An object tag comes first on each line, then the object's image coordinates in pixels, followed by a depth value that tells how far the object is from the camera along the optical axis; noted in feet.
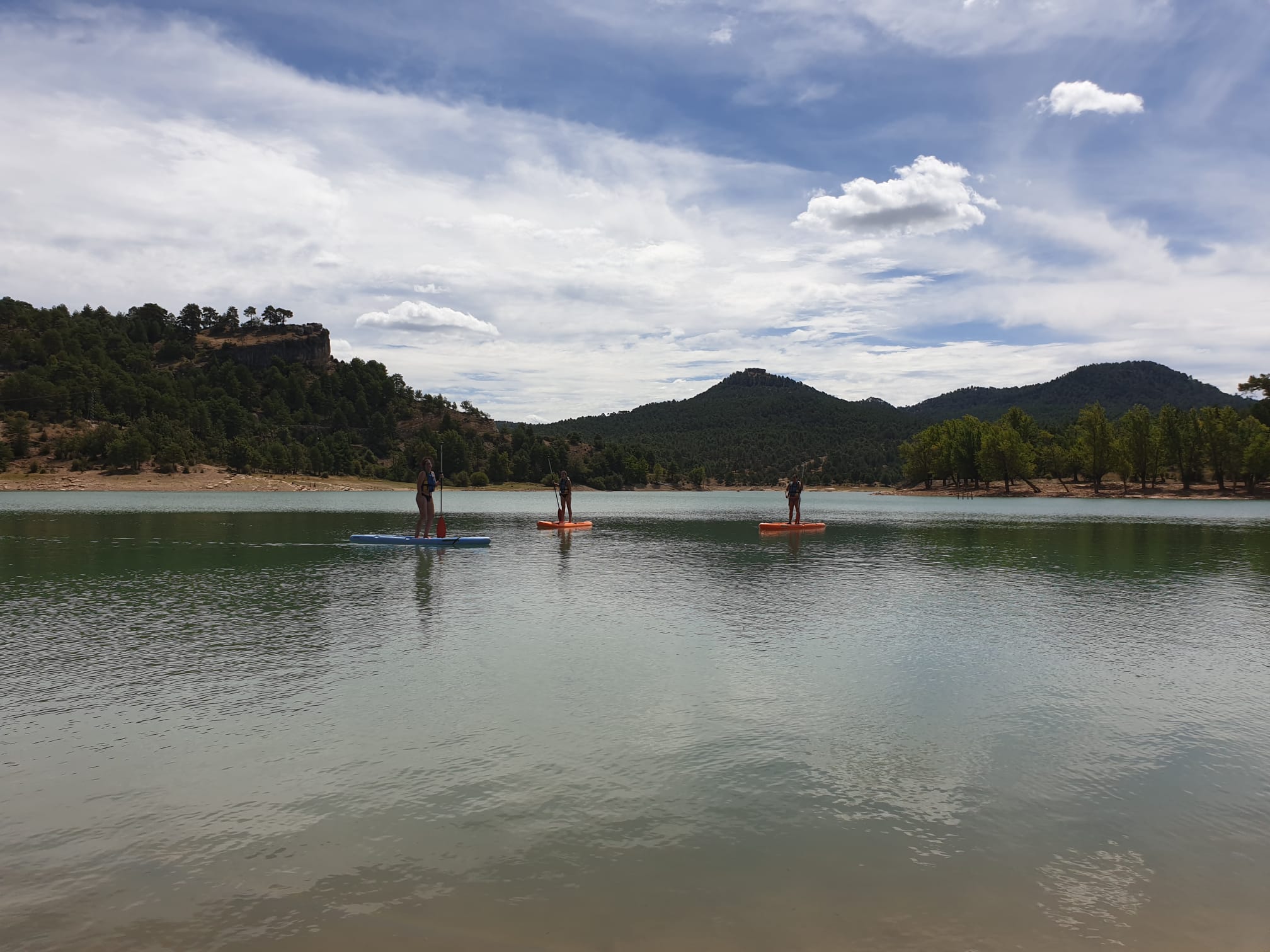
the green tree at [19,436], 485.15
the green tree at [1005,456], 500.33
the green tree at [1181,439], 446.19
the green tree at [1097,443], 469.57
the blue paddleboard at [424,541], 132.36
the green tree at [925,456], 576.61
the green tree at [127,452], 491.72
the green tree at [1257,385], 533.55
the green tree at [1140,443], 451.12
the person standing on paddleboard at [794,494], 177.17
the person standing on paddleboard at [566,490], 185.16
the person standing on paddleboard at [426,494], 128.57
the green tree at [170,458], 508.53
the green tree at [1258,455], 417.08
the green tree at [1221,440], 428.56
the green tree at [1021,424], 590.14
